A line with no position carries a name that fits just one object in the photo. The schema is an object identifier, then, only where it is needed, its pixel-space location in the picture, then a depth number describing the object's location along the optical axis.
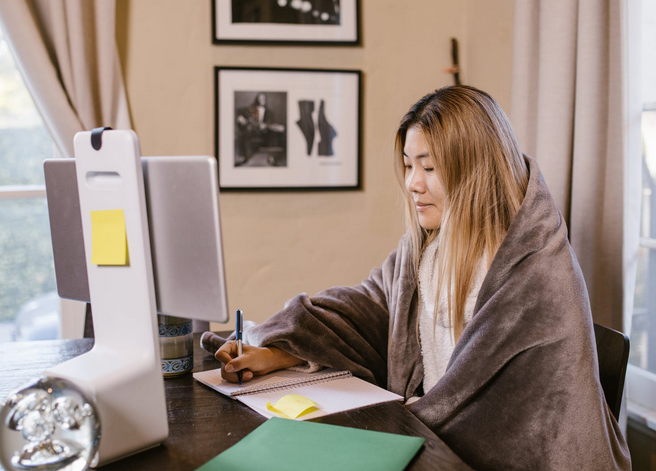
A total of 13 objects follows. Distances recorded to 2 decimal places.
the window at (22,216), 2.64
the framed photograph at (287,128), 2.68
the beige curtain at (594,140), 1.73
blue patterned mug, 1.36
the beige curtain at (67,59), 2.42
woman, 1.22
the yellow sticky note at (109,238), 1.06
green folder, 0.93
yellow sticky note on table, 1.15
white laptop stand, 0.98
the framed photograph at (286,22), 2.64
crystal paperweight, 0.83
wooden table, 0.98
